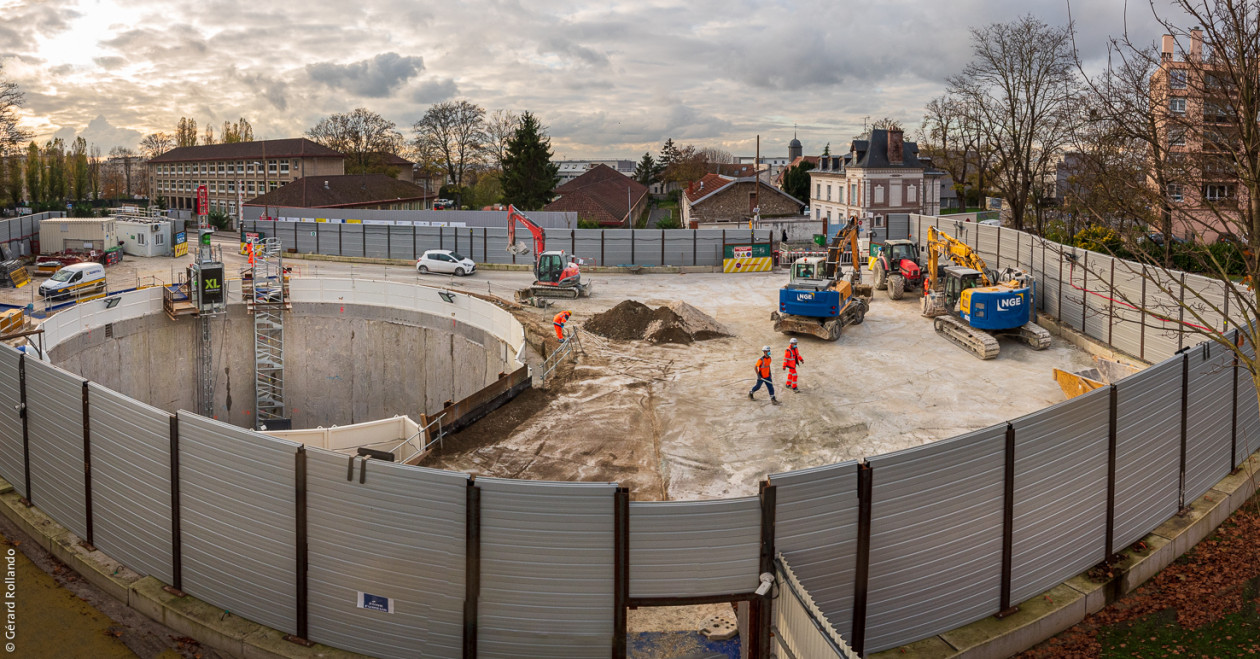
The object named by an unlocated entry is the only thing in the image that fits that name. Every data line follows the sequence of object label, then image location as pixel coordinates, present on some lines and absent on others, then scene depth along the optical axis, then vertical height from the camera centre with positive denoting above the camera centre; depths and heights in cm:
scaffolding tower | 3397 -342
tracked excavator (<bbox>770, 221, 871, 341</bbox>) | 2770 -180
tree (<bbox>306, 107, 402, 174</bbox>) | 10650 +1223
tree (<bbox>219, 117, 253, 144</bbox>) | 12669 +1474
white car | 4412 -107
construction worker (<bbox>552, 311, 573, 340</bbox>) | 2770 -241
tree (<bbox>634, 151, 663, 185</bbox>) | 13538 +1052
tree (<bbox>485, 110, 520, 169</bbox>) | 9194 +1044
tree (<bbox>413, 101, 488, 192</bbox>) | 9194 +1087
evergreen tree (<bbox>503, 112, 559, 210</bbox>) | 7875 +630
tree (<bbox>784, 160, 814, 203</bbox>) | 8625 +564
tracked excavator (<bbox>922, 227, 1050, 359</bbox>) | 2664 -186
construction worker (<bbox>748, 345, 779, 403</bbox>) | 2108 -290
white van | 3741 -179
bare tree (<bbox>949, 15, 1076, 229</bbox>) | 4300 +646
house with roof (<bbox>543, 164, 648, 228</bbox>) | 7144 +380
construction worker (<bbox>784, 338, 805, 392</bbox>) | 2196 -274
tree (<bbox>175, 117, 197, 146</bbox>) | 13588 +1565
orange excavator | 3628 -145
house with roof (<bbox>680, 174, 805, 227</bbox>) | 7006 +310
